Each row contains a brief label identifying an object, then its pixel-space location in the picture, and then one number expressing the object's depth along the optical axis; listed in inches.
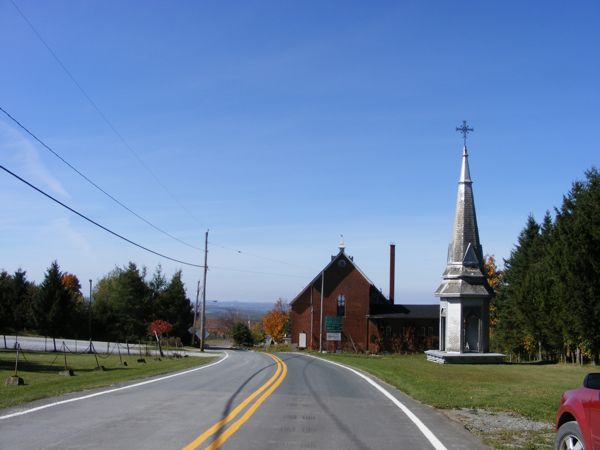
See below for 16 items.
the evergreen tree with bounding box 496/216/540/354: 1727.4
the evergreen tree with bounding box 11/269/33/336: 2508.6
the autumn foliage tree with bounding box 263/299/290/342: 4252.0
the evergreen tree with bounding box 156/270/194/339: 3110.2
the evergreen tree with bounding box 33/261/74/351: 2426.2
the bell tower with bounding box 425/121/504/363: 1365.7
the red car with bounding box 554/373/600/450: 228.2
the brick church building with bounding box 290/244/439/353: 2536.9
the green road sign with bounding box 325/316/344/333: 2539.4
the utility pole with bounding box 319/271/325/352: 2487.1
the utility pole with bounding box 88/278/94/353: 2748.0
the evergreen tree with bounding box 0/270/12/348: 1717.4
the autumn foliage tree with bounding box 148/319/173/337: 1865.2
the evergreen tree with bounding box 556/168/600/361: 1232.8
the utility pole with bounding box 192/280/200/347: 3088.6
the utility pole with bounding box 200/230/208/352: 2117.4
